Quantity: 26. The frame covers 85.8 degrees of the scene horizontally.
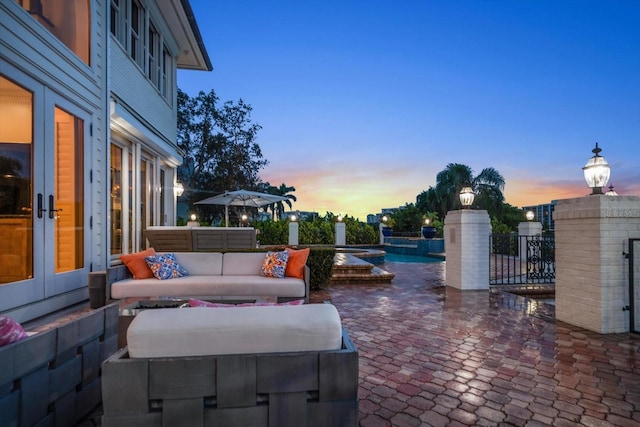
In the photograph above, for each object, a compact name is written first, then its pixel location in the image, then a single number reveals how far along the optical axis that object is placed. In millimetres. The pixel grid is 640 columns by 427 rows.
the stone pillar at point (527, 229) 11555
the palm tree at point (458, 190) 20375
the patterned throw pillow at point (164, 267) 4465
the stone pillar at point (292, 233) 13571
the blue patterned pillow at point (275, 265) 4723
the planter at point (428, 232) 15305
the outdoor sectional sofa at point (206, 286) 4234
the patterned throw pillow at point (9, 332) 1490
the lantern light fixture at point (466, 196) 7324
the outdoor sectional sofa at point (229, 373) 1340
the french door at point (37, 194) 3795
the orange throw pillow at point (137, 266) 4513
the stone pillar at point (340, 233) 14555
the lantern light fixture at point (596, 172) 4441
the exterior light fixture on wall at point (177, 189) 10217
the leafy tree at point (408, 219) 20562
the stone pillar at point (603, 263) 4121
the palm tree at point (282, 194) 27703
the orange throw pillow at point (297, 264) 4746
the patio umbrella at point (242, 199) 10203
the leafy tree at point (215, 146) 17484
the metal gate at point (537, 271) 7457
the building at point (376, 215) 27856
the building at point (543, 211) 26409
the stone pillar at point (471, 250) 6715
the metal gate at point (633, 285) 4129
